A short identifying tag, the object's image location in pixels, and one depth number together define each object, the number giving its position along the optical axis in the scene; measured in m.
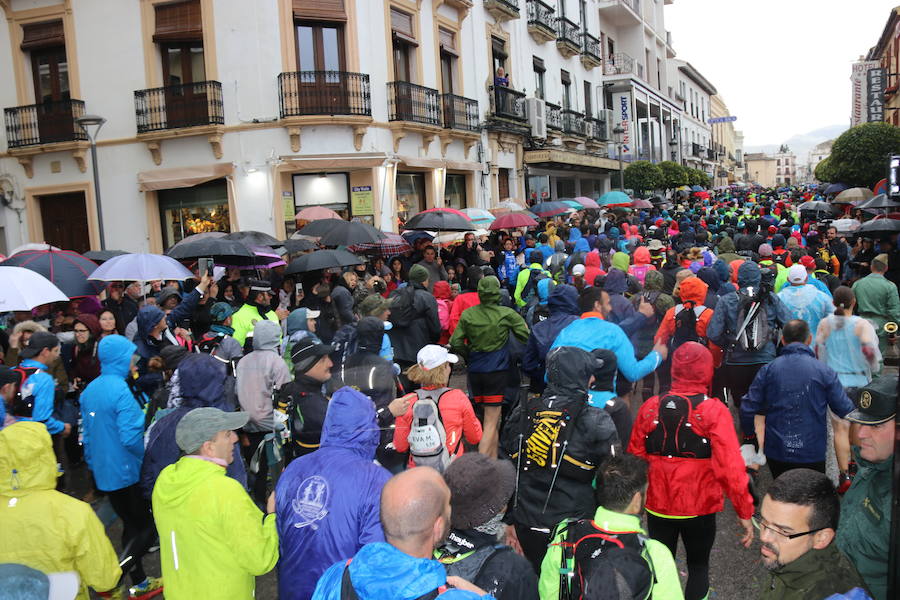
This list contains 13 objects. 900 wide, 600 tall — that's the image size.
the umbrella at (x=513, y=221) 14.09
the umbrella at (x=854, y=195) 19.66
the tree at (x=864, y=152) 20.28
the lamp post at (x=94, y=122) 11.52
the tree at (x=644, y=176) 29.78
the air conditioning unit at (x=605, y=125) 29.50
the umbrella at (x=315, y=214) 13.34
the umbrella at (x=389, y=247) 12.21
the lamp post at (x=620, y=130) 22.88
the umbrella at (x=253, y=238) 9.83
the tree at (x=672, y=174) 31.70
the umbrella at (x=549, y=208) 17.06
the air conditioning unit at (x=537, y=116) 22.09
